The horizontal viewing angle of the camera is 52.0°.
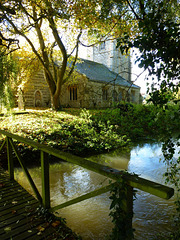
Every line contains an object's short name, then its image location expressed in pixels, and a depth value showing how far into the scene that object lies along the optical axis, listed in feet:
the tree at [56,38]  24.56
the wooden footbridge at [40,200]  5.07
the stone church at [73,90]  62.85
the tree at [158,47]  6.22
